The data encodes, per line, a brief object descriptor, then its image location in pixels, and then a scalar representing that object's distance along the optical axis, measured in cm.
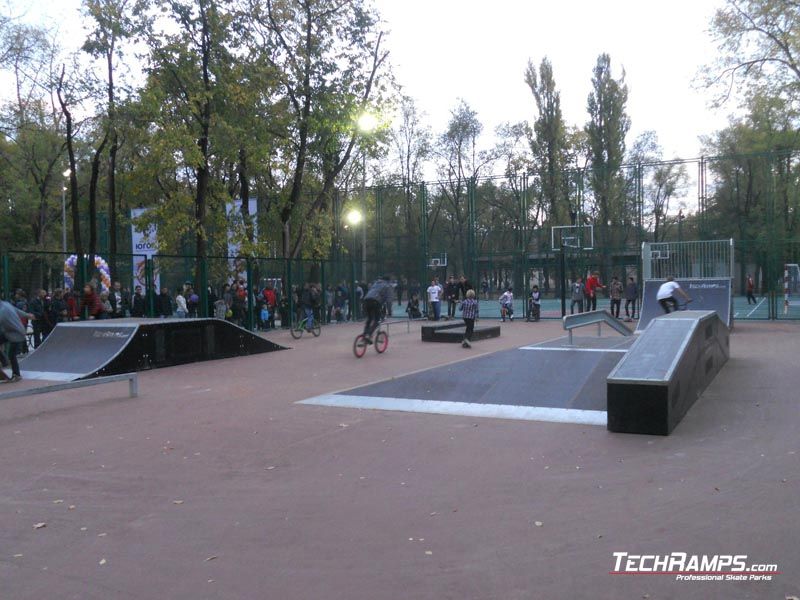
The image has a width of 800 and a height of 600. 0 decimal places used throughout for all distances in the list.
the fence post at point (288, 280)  2408
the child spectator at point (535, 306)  2586
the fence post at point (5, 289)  1530
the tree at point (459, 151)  4744
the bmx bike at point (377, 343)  1485
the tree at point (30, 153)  2130
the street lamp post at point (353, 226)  2841
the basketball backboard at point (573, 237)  2669
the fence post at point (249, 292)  2234
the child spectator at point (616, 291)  2442
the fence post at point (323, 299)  2627
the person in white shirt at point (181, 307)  2036
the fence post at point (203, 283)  2070
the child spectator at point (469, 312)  1611
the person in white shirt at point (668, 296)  1501
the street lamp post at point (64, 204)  3809
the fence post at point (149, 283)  1830
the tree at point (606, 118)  4266
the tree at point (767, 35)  2402
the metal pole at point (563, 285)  2438
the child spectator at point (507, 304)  2664
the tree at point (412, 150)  4791
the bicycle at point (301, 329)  2020
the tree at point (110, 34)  1869
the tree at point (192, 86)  1941
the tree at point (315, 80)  2270
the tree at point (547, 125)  4425
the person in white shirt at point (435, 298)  2687
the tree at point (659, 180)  4625
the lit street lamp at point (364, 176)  2388
